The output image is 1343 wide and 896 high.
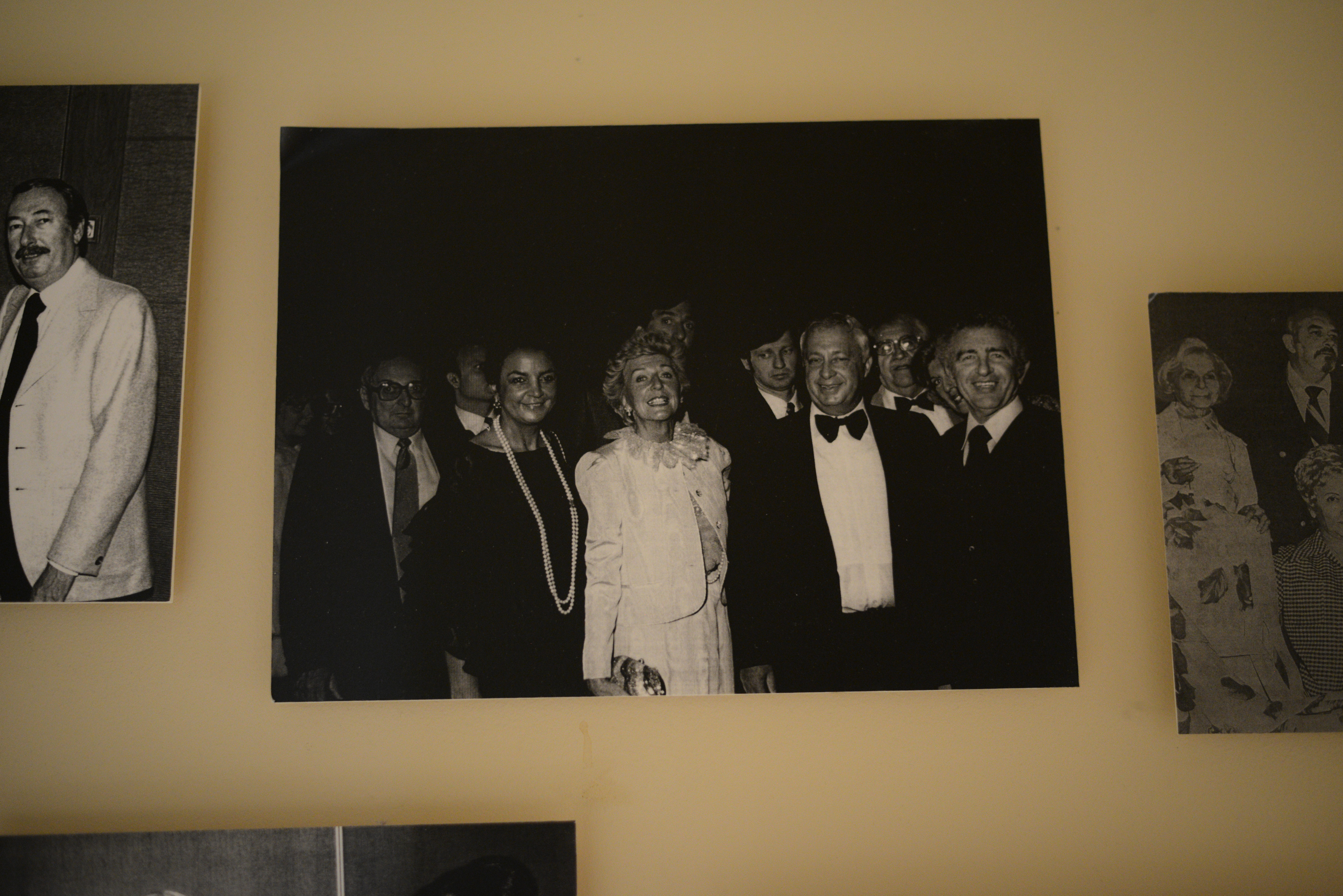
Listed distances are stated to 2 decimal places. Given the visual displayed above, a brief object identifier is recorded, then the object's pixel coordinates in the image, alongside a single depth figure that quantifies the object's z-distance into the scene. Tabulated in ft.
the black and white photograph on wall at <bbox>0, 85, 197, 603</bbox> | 1.89
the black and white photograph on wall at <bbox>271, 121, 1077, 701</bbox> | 1.89
